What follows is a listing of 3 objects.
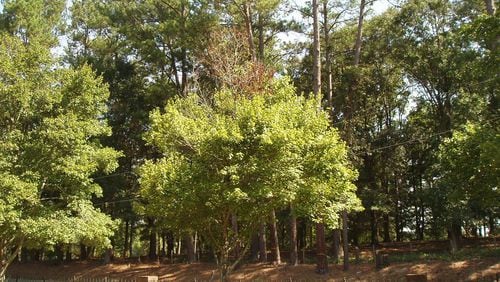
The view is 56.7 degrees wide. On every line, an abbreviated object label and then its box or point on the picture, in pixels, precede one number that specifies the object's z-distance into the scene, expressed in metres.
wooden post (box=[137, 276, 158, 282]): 14.05
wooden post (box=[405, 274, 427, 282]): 11.59
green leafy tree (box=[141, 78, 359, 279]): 12.12
